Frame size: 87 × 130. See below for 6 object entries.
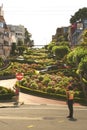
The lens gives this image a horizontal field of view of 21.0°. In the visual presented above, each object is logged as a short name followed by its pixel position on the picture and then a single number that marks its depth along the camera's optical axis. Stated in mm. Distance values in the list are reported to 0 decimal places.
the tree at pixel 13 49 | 70517
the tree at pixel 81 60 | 24610
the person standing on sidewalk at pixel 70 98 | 13487
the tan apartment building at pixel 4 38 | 63644
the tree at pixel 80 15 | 93816
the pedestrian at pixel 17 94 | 21205
